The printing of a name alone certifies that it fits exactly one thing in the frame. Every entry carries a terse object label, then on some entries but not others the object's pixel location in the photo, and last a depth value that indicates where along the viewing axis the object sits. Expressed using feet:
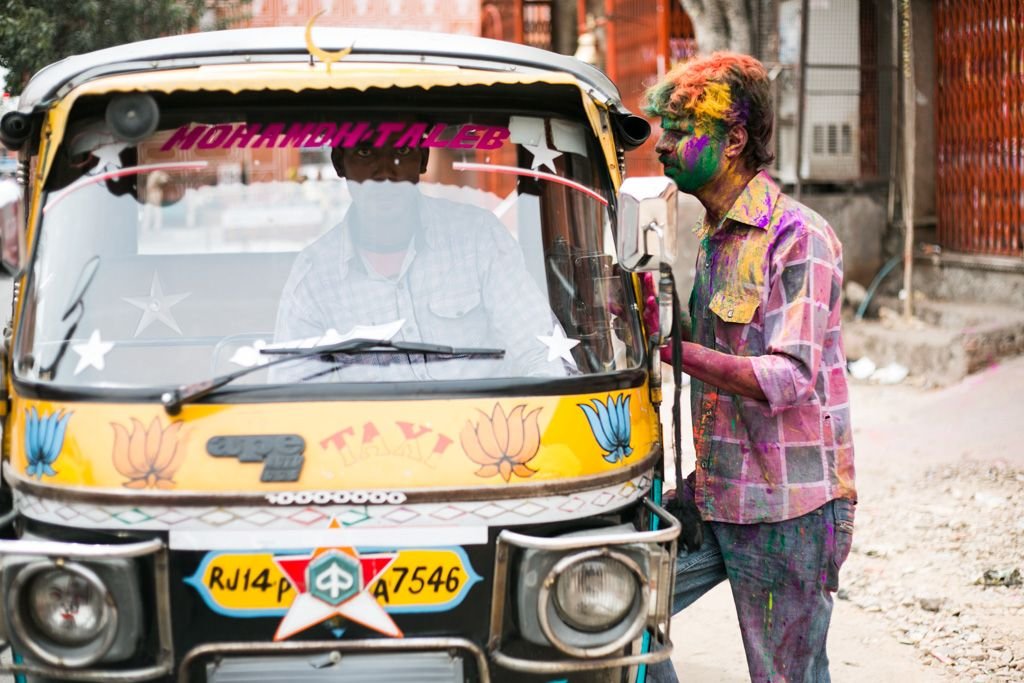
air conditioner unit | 35.81
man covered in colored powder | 9.51
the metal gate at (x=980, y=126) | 31.50
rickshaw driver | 9.43
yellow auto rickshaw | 8.12
